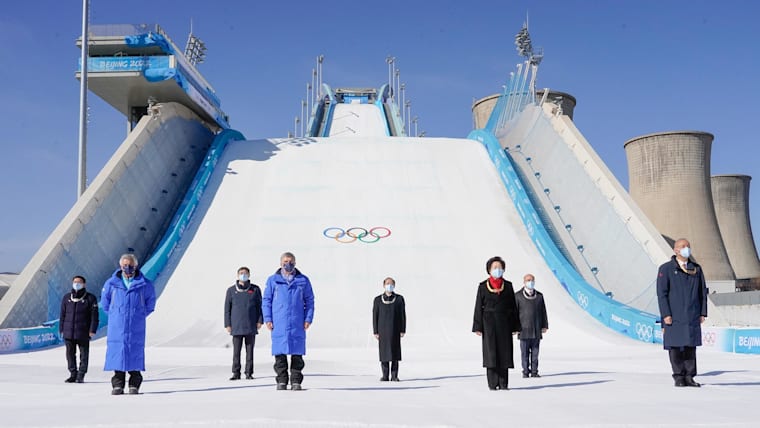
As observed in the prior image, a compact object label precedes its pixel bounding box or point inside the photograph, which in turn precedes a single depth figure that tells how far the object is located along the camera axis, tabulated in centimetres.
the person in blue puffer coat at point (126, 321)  676
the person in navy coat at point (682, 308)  698
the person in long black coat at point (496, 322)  678
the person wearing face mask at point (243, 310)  891
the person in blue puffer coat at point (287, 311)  703
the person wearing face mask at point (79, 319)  863
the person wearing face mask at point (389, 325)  813
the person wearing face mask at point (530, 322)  848
